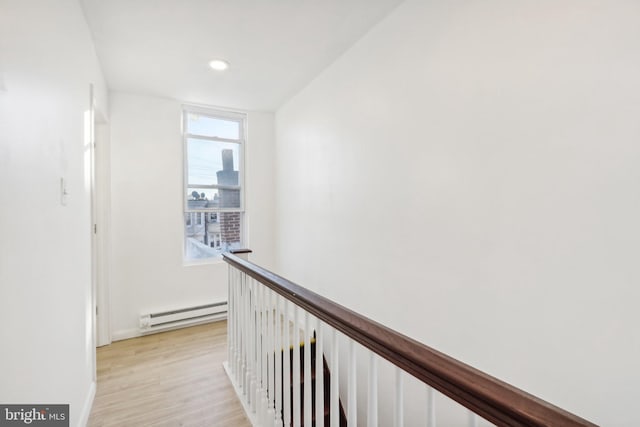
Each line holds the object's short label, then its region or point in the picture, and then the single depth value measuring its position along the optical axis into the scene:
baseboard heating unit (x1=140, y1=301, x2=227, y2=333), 3.08
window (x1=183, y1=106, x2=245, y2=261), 3.49
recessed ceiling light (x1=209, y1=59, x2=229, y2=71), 2.50
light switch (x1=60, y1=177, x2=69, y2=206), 1.38
